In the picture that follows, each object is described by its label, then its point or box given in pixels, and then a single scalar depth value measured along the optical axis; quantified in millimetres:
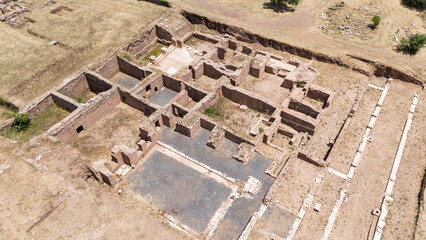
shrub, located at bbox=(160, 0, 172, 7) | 38219
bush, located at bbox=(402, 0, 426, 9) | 38031
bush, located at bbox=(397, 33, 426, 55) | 30891
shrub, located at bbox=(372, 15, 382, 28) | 34562
